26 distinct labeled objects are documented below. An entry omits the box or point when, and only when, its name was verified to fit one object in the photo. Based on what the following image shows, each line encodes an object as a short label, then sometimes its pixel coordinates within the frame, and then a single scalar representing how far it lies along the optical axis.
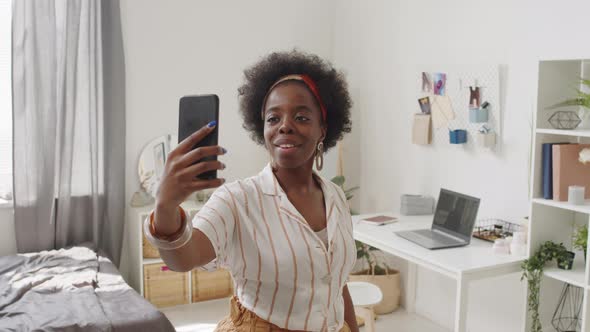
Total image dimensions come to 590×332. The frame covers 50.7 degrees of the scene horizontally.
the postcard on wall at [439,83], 3.62
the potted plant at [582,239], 2.63
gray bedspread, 2.66
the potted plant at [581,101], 2.55
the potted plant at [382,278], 3.93
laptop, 3.00
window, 3.84
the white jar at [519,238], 2.86
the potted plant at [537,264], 2.72
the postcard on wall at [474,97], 3.39
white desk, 2.62
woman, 1.23
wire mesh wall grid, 3.28
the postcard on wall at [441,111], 3.59
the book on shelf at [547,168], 2.67
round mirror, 4.18
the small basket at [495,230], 3.11
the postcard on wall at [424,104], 3.76
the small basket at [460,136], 3.48
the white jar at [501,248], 2.88
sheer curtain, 3.78
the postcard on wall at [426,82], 3.74
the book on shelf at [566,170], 2.62
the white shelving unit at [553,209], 2.61
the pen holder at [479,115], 3.31
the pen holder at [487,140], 3.27
